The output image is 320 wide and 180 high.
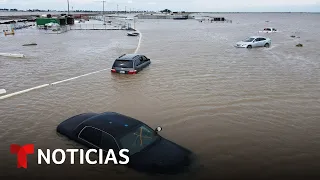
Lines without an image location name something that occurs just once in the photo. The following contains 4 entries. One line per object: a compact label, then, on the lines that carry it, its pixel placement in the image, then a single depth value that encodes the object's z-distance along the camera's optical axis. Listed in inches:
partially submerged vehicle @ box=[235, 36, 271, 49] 1280.8
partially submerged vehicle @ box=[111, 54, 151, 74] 727.1
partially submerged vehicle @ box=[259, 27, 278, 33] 2411.4
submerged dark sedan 282.4
